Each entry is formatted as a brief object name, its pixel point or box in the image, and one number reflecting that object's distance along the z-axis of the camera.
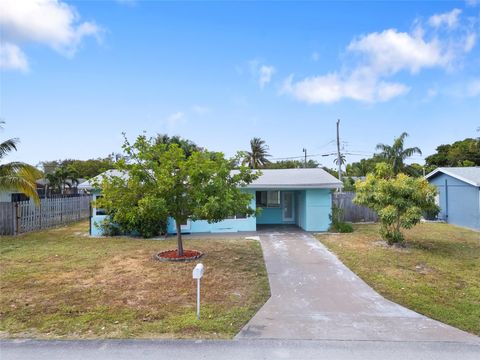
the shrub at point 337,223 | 14.76
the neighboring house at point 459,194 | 16.75
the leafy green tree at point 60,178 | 34.91
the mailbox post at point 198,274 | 5.35
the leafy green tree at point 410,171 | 31.70
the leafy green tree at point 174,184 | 8.93
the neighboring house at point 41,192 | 21.02
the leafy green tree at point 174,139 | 29.74
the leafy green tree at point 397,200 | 10.66
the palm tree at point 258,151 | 46.72
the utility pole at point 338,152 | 27.59
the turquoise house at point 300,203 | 14.74
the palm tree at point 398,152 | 31.50
